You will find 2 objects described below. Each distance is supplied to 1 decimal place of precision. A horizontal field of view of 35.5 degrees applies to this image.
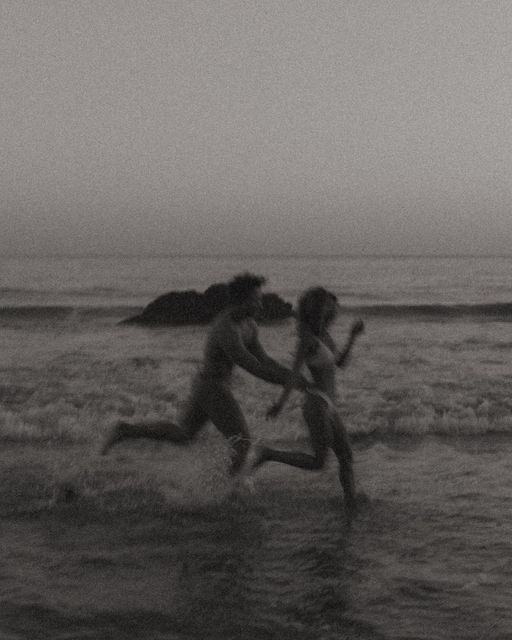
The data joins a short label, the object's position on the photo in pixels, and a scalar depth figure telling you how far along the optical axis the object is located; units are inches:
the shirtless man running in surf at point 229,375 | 253.1
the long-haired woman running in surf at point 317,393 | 244.2
